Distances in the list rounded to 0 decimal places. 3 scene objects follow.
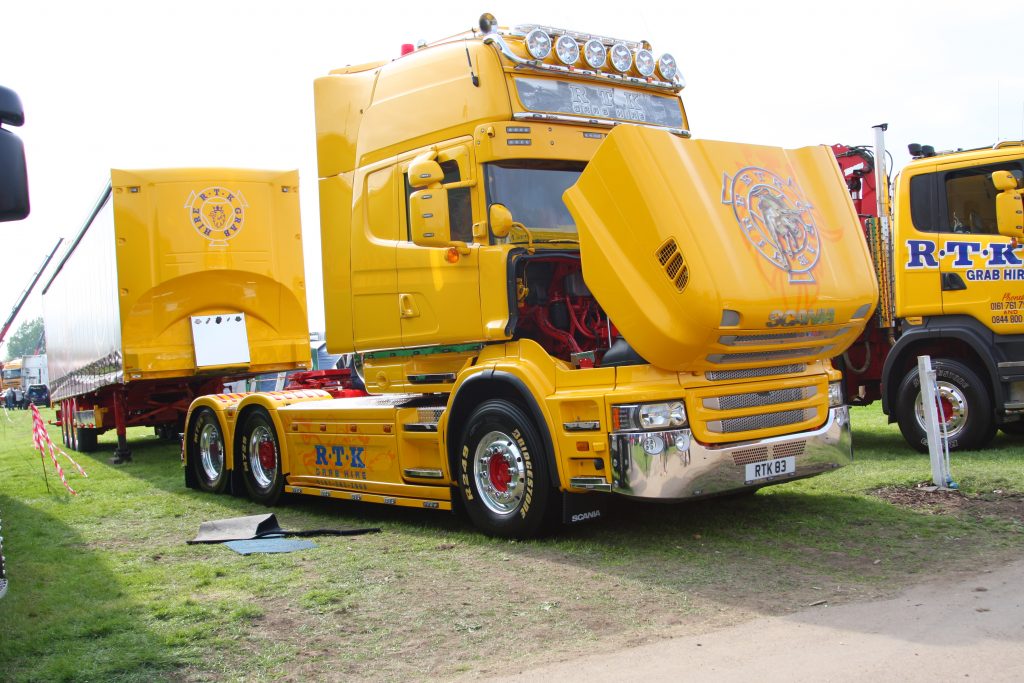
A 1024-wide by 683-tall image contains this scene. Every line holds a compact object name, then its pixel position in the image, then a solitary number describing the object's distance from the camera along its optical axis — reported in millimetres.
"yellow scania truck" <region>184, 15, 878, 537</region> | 6406
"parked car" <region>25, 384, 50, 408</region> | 51562
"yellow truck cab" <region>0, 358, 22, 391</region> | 72550
